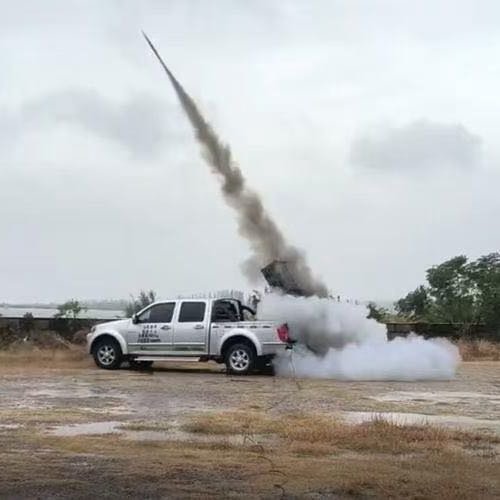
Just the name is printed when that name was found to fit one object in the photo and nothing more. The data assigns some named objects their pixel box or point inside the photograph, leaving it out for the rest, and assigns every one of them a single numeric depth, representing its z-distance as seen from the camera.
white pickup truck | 21.44
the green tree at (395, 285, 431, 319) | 46.09
